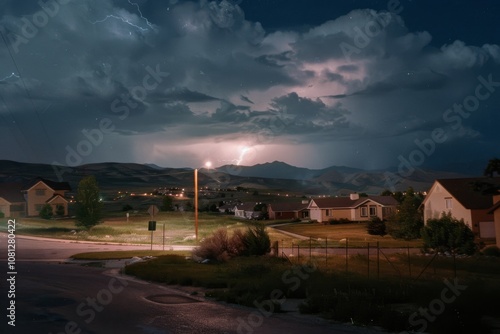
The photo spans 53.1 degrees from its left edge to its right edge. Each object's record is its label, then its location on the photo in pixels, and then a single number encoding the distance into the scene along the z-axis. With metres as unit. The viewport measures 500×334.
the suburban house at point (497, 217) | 36.55
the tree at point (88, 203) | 60.78
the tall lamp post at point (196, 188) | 43.42
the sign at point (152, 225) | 35.15
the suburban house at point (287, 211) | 101.44
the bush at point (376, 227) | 58.56
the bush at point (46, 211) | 82.62
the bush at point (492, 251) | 33.19
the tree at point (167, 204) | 106.75
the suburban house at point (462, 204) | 46.50
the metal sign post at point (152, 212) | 35.28
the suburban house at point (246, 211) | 103.43
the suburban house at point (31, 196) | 89.56
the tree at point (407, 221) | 53.06
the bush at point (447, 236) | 36.91
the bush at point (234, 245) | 31.20
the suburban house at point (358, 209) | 83.31
